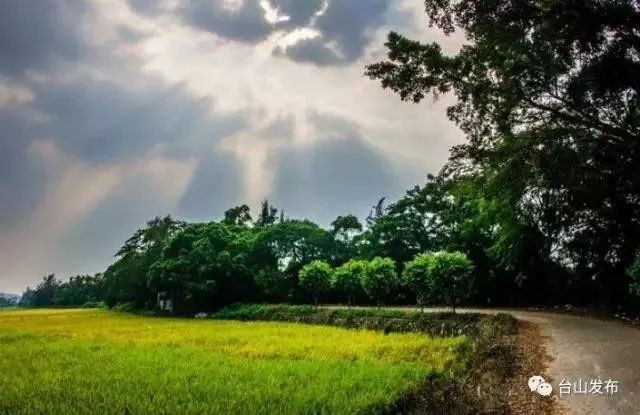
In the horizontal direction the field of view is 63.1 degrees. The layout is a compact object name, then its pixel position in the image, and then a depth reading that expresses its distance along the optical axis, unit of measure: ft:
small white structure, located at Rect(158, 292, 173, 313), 117.56
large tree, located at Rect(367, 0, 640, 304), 32.63
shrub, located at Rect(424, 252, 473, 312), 63.87
